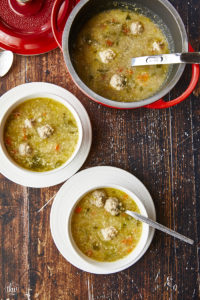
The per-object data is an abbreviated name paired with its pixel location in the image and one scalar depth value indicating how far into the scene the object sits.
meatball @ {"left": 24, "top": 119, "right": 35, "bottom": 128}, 0.99
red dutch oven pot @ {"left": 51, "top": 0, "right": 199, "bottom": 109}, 0.94
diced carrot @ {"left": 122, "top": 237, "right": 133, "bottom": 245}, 1.02
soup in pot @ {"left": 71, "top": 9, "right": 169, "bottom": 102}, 1.00
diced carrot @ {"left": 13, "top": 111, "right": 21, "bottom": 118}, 1.00
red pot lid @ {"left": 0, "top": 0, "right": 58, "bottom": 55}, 1.03
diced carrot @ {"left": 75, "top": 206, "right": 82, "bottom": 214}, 1.01
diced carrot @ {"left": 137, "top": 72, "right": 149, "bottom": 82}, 1.00
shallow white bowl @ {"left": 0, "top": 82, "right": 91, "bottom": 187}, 1.00
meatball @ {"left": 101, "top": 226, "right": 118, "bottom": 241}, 1.00
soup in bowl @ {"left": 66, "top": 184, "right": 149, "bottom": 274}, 1.01
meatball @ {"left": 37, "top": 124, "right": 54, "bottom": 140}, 0.98
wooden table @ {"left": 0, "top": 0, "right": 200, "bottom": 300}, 1.04
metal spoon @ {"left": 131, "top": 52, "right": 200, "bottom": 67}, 0.94
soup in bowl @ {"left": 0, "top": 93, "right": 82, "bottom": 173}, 0.99
